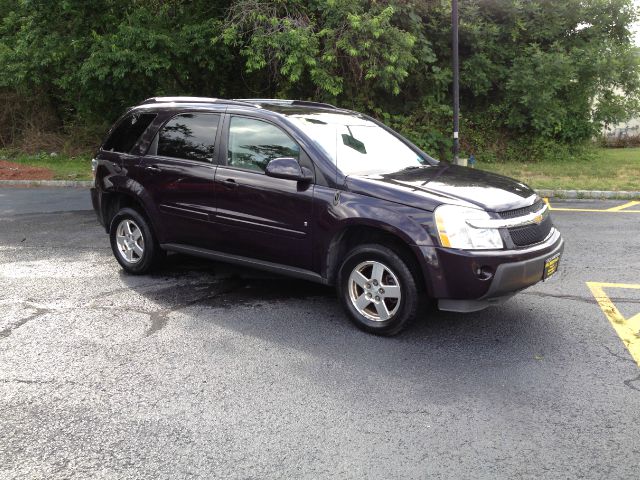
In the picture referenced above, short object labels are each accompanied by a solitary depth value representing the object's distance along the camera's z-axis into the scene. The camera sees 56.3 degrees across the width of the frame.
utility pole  13.16
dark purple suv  4.28
